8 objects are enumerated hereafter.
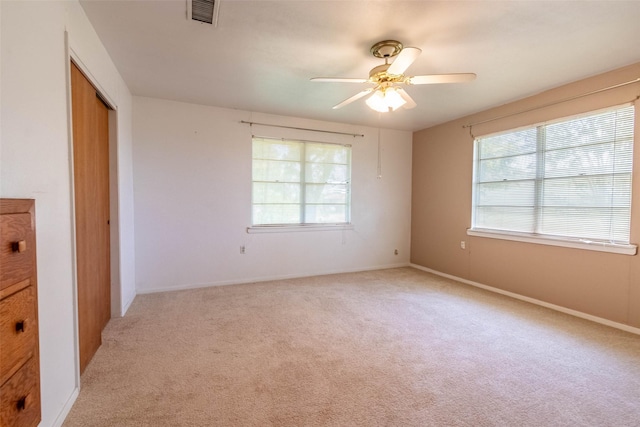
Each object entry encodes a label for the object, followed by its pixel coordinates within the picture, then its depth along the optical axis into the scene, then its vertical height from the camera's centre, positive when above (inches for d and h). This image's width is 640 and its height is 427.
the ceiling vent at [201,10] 75.7 +52.8
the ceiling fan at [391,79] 83.3 +39.6
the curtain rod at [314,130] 165.3 +46.6
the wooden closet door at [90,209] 78.9 -2.7
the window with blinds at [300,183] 172.2 +13.2
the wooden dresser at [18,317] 38.3 -16.9
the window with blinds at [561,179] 112.3 +12.6
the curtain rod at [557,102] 109.0 +46.8
